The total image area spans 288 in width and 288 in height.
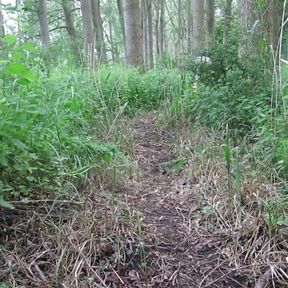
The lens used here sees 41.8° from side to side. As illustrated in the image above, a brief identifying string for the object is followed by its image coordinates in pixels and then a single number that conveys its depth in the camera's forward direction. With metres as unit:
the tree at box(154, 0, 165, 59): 15.70
